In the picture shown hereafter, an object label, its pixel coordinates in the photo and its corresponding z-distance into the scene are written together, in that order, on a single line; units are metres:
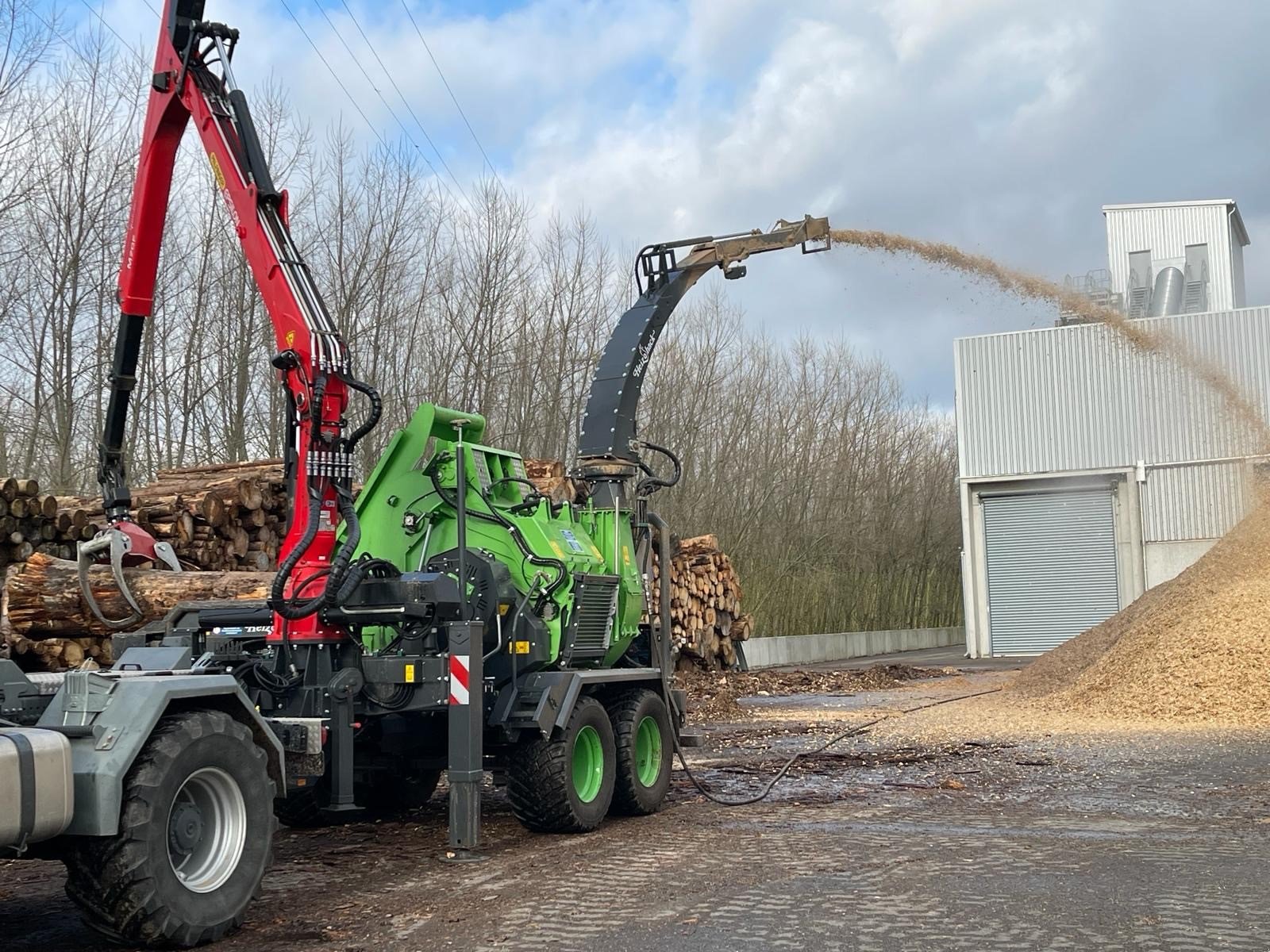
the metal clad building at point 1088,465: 29.03
